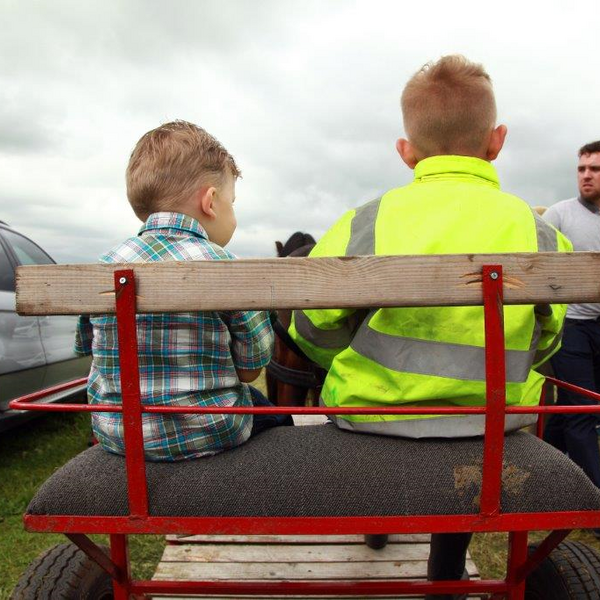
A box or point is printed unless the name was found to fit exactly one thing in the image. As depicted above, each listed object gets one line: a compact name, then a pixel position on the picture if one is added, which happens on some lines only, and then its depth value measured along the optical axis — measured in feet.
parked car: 14.85
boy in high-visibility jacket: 5.68
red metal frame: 5.01
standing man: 13.79
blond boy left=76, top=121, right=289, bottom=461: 5.94
